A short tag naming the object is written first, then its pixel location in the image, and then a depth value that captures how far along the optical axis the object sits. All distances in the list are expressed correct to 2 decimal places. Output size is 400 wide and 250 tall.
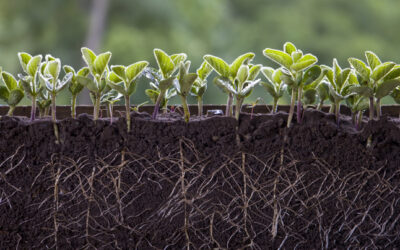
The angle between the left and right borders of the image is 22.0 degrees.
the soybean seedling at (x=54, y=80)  1.14
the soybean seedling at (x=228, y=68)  1.16
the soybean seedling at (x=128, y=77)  1.14
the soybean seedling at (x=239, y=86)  1.14
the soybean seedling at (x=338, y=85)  1.15
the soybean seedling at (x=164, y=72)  1.14
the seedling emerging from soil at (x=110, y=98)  1.20
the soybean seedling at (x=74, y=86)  1.17
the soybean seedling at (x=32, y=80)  1.15
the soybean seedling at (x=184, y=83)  1.14
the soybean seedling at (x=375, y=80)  1.13
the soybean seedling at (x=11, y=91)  1.17
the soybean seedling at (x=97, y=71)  1.15
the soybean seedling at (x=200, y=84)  1.20
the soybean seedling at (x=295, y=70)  1.13
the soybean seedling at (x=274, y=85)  1.18
